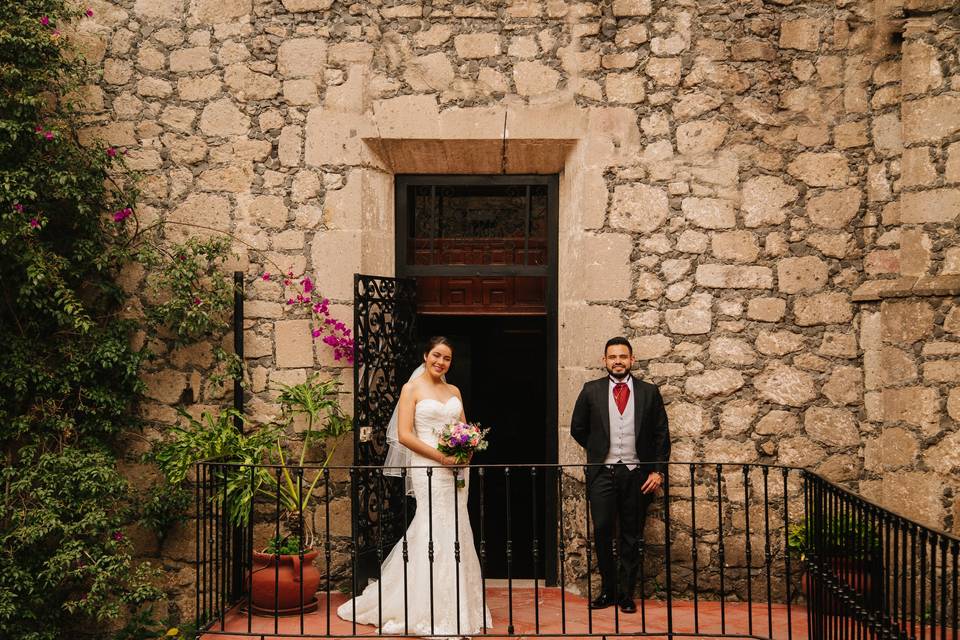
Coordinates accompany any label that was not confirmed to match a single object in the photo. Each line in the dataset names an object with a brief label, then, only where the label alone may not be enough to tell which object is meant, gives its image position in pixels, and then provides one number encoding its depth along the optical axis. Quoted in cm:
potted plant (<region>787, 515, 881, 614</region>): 417
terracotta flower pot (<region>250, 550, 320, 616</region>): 529
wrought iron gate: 568
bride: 494
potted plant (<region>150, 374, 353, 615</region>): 529
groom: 545
